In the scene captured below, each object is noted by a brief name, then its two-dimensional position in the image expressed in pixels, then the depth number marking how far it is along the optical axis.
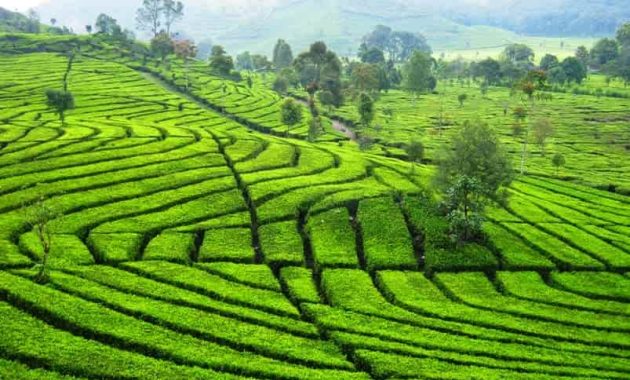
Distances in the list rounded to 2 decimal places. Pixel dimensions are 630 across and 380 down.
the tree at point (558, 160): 75.38
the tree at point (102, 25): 192.62
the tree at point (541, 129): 91.44
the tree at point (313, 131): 91.35
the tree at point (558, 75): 170.62
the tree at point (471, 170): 49.47
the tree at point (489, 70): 182.38
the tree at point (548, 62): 188.05
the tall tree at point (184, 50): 160.38
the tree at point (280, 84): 147.25
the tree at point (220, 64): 156.25
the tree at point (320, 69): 134.38
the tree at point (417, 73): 147.00
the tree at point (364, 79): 137.62
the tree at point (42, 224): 35.81
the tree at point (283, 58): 195.50
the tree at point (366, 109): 102.38
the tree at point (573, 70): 170.75
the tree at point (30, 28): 196.86
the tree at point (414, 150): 67.56
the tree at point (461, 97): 134.62
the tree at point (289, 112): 94.62
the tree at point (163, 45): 158.75
